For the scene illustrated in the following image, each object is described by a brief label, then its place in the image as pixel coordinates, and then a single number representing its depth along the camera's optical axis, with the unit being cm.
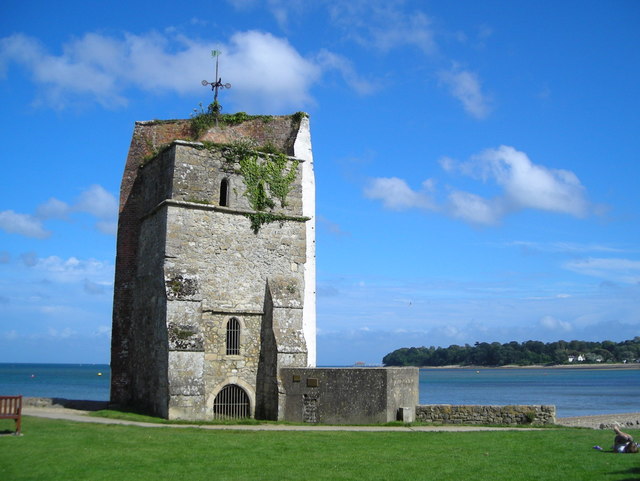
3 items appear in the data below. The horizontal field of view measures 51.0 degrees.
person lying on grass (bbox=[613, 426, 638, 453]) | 1414
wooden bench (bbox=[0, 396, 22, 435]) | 1602
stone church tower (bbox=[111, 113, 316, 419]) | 2139
